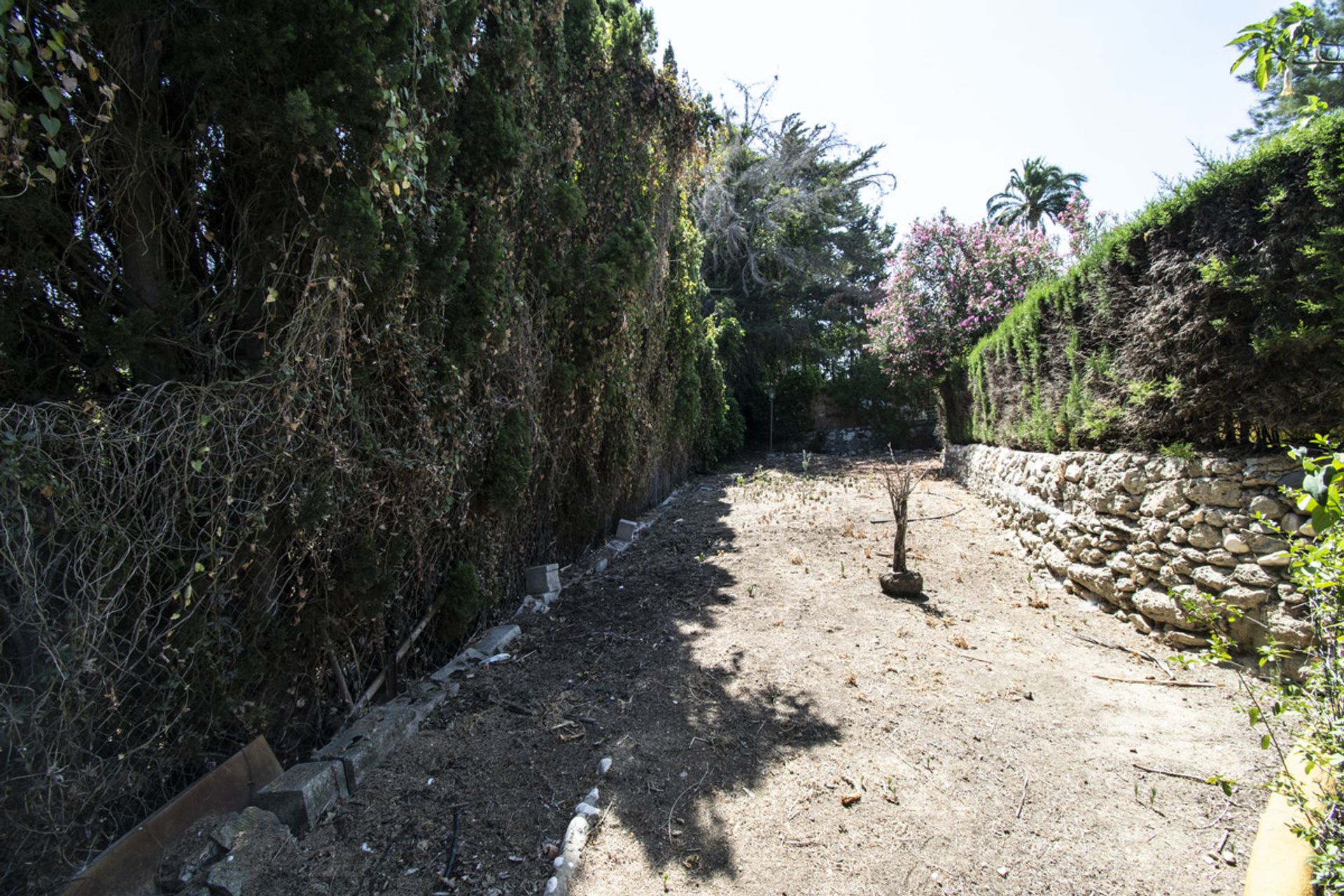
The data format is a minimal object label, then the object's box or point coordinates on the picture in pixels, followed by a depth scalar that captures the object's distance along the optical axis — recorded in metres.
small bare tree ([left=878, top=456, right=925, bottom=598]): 5.02
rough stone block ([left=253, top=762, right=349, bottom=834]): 2.35
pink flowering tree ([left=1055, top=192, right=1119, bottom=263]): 7.63
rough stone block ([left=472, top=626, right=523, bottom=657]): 3.96
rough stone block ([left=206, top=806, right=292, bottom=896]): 2.04
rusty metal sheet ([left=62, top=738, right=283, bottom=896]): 1.93
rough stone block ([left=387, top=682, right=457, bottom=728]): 3.17
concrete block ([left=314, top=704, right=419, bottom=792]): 2.65
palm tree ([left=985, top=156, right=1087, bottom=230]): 28.25
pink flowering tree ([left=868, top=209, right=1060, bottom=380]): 11.18
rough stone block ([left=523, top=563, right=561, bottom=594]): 4.90
